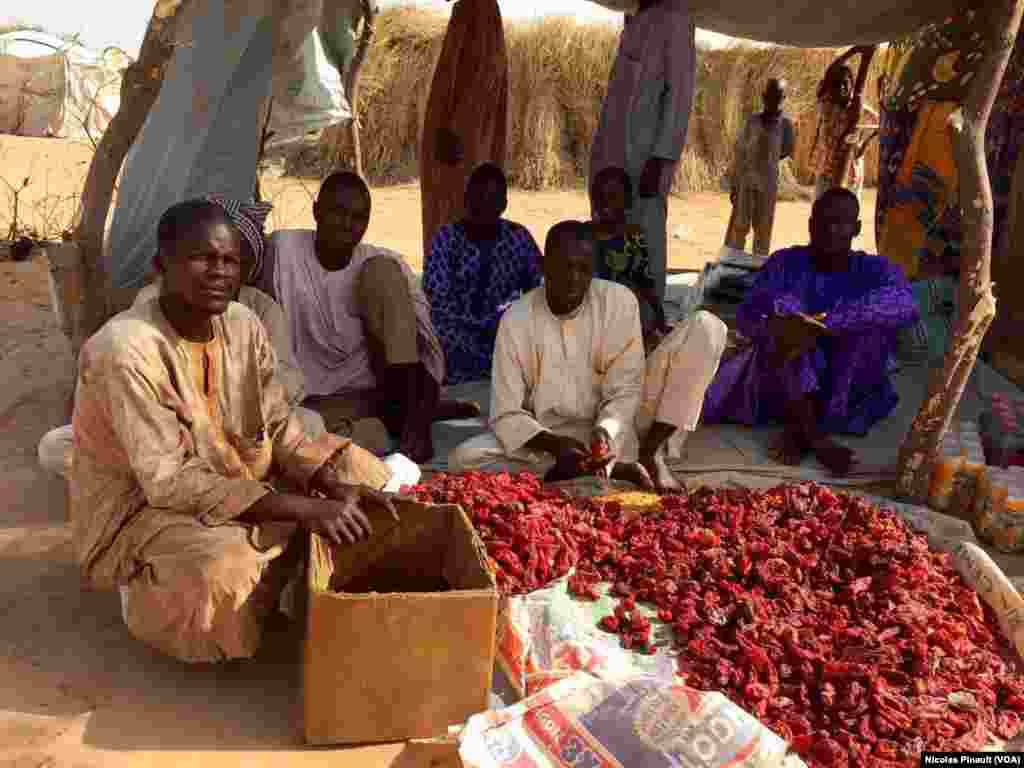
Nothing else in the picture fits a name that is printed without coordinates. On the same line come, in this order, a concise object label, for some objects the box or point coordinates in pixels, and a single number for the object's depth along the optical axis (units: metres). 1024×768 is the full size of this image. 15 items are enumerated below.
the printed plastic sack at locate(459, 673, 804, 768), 2.33
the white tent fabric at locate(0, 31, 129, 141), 16.39
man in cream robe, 4.06
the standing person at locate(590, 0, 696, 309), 6.08
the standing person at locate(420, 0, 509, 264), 6.81
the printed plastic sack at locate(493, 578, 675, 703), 2.78
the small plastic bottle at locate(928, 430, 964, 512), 4.31
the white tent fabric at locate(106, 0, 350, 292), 4.91
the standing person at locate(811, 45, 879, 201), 9.01
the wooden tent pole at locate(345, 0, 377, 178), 6.45
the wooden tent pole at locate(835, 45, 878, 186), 8.97
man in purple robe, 4.59
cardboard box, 2.44
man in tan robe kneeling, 2.72
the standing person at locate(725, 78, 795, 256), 9.07
